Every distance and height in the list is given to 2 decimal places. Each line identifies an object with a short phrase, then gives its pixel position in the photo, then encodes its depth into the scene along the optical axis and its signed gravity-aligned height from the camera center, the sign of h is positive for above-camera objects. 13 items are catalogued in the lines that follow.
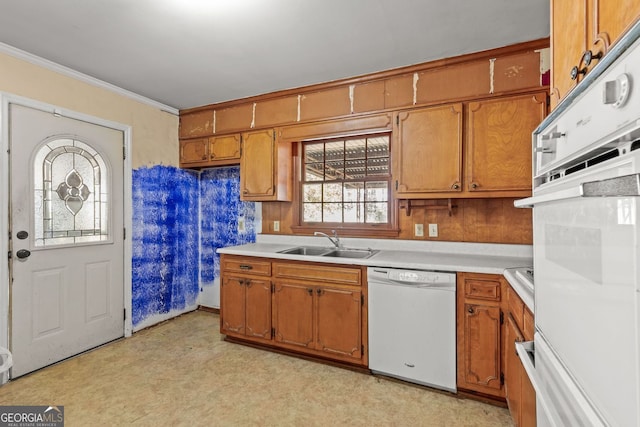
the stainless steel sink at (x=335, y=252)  2.92 -0.38
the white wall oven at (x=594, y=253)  0.53 -0.09
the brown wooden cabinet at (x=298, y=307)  2.53 -0.83
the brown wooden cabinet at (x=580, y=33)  0.75 +0.53
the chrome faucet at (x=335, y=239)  3.08 -0.26
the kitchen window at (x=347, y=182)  3.10 +0.33
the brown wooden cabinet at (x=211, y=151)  3.49 +0.75
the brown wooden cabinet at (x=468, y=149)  2.30 +0.52
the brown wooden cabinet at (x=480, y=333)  2.07 -0.82
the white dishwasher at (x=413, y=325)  2.19 -0.83
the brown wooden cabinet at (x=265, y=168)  3.24 +0.50
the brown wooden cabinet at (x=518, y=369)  1.40 -0.81
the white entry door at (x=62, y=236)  2.44 -0.19
